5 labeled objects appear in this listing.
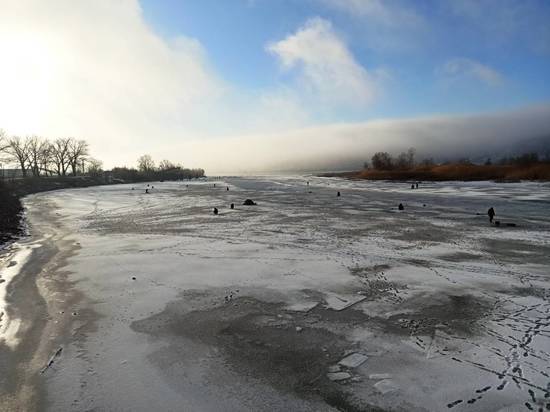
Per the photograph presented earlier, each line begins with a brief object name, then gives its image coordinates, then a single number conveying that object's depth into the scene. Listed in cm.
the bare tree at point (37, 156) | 9094
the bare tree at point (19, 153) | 8744
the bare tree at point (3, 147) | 7442
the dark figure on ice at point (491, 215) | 1930
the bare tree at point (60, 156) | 9898
